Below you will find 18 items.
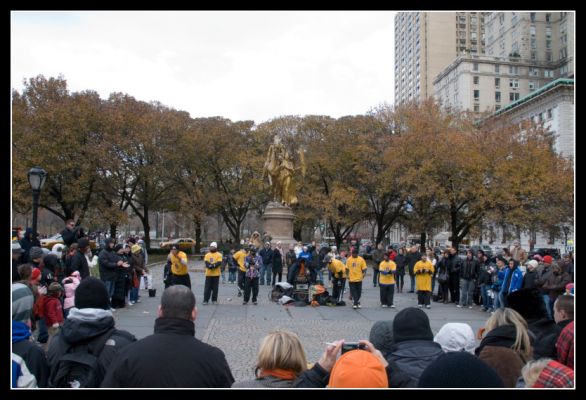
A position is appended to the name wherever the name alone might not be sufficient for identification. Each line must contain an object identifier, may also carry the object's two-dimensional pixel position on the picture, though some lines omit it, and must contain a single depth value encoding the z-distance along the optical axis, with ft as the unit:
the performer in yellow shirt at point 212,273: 47.37
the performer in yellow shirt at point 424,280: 49.28
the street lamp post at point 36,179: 45.29
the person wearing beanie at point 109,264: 43.70
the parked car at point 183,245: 162.14
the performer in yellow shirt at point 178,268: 46.19
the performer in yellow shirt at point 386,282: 49.62
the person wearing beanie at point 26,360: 12.75
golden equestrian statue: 95.04
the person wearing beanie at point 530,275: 41.06
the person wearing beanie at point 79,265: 39.06
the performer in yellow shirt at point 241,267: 52.47
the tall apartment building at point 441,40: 438.81
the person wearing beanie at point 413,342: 13.65
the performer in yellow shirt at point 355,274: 49.62
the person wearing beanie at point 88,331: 14.06
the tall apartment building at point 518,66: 305.73
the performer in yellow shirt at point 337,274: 51.24
